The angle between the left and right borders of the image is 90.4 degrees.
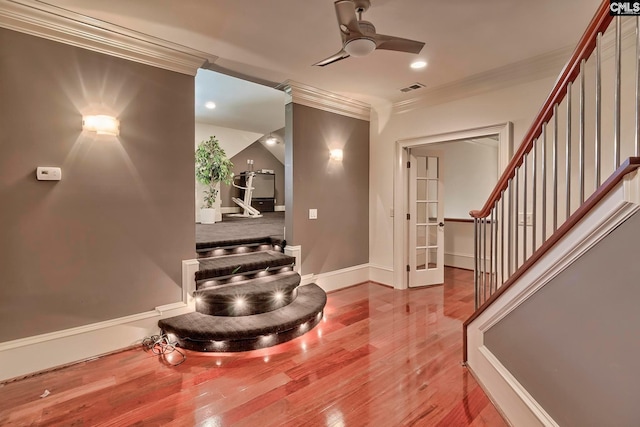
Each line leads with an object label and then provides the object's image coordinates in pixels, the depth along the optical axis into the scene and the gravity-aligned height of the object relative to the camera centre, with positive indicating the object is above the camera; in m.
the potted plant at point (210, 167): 6.01 +0.75
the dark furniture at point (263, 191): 8.34 +0.42
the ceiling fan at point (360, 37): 1.98 +1.17
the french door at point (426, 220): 4.55 -0.18
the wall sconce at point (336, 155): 4.38 +0.73
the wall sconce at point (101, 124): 2.57 +0.67
